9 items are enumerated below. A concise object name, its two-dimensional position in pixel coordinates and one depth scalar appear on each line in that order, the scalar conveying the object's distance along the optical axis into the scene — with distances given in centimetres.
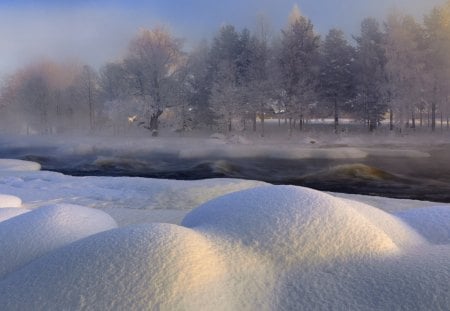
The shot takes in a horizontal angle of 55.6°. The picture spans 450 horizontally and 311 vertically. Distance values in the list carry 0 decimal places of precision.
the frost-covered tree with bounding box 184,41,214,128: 4031
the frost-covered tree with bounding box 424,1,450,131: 3488
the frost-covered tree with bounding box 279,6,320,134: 3616
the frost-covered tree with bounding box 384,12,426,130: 3453
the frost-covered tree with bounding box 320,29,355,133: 3844
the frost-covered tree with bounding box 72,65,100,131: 4894
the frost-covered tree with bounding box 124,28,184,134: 3950
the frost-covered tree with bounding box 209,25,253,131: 3659
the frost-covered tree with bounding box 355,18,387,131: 3641
